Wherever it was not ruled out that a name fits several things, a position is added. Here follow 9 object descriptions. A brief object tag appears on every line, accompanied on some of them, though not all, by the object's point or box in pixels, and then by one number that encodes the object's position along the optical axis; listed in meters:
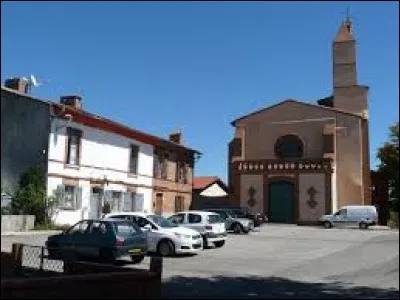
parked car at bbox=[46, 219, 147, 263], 19.46
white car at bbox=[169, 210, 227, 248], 25.62
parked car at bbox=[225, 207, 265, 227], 38.38
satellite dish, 33.65
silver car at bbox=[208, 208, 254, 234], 34.91
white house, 33.53
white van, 44.06
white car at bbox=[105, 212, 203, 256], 22.28
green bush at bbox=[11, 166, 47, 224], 30.88
